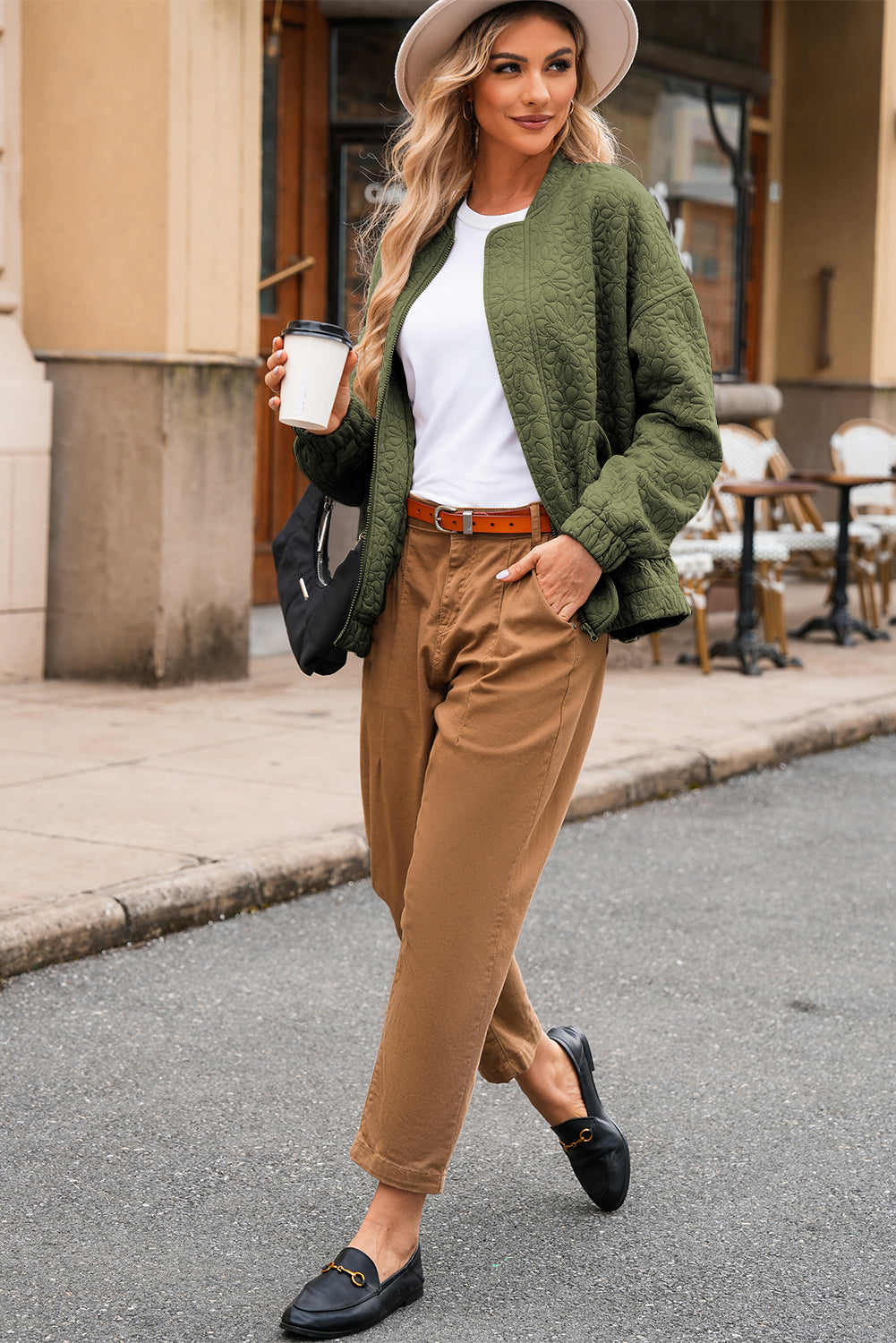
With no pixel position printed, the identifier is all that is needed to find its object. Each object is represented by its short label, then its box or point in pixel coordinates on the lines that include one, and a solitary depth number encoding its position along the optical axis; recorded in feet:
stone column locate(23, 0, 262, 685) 26.45
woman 8.77
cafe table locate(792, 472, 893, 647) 35.42
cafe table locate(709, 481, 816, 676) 31.27
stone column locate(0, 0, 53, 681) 26.71
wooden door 32.22
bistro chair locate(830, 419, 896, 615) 41.96
